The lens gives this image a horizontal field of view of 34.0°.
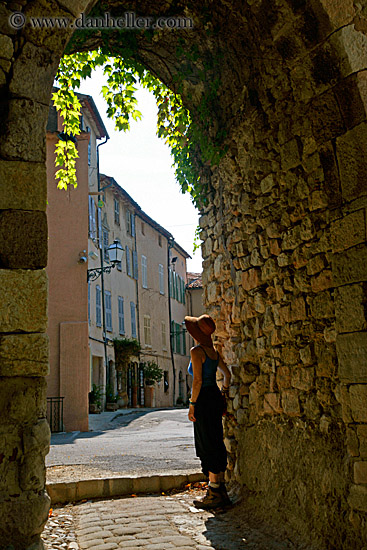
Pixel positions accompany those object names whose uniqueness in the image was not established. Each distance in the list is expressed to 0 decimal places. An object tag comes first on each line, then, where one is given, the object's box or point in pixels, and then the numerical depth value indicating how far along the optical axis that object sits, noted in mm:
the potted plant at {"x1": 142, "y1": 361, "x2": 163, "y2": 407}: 24953
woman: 5027
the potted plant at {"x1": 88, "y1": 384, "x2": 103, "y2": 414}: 17688
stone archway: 2705
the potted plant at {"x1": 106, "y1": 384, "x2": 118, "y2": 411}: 19531
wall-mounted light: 15172
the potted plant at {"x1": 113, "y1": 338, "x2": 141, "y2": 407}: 21922
